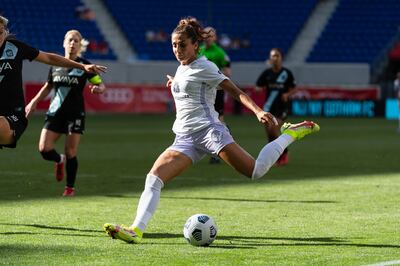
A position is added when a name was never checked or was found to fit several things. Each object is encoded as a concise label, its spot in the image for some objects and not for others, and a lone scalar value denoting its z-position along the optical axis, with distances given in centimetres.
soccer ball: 906
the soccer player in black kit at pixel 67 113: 1396
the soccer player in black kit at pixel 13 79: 1004
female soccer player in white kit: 945
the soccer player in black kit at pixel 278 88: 2092
